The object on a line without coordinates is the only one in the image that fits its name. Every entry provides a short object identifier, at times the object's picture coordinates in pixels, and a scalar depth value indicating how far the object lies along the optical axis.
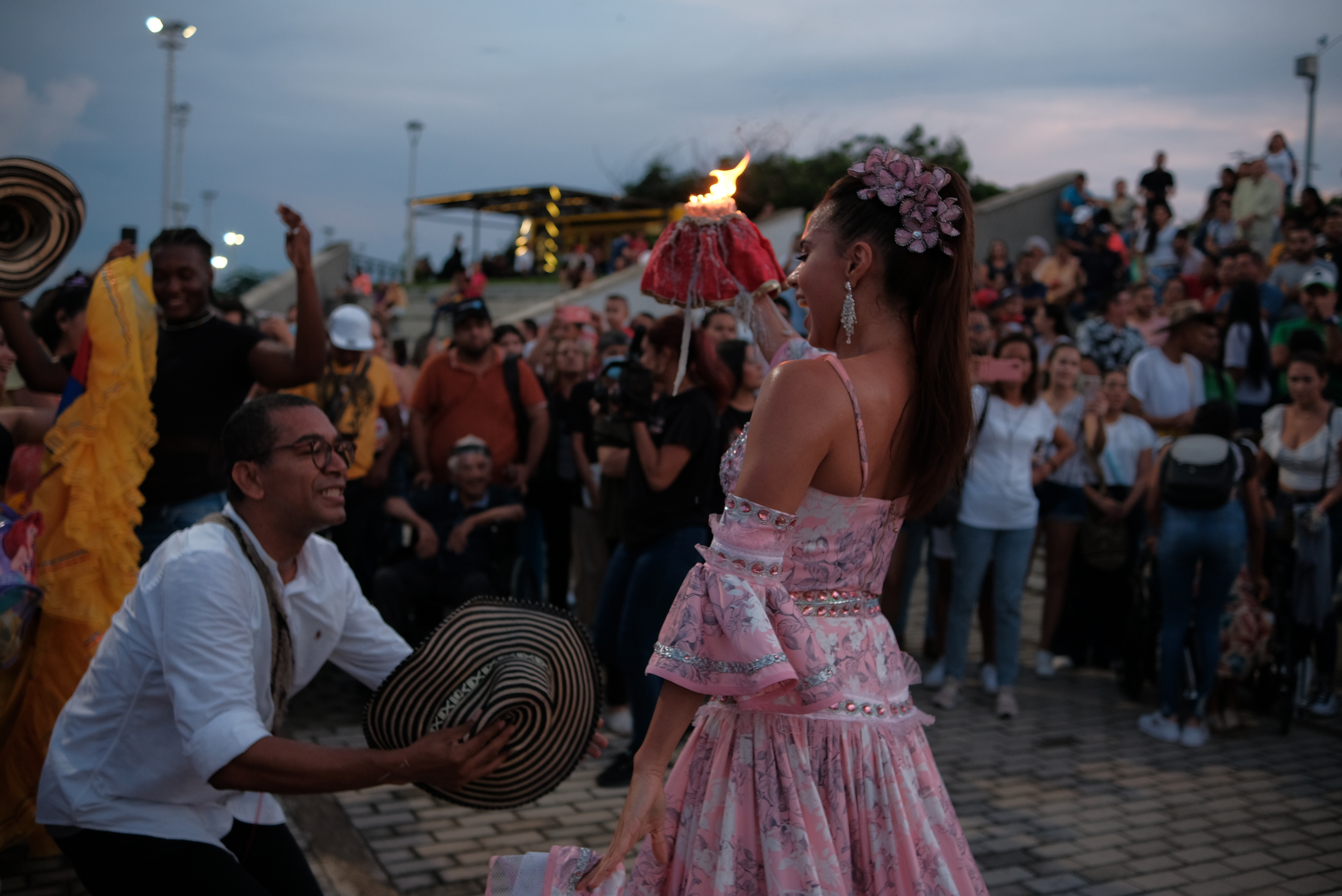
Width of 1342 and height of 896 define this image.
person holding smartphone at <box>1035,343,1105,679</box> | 7.08
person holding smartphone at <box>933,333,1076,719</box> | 6.28
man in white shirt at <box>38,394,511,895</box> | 2.37
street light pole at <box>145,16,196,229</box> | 17.98
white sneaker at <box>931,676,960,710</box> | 6.27
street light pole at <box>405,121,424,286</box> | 27.80
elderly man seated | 5.91
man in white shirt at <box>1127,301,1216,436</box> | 7.79
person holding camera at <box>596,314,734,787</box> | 4.69
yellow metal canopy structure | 25.53
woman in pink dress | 1.91
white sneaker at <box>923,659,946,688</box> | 6.66
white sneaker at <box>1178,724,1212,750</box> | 5.79
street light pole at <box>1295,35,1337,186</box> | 18.83
